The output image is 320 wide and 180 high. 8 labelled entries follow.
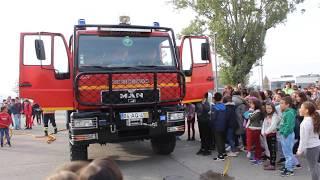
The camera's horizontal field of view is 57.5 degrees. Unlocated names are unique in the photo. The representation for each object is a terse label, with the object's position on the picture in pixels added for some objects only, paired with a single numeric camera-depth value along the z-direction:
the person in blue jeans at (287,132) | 5.30
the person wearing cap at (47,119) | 10.34
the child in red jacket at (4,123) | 9.21
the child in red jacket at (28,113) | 14.09
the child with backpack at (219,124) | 6.47
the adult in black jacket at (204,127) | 6.97
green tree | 22.20
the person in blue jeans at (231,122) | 6.70
